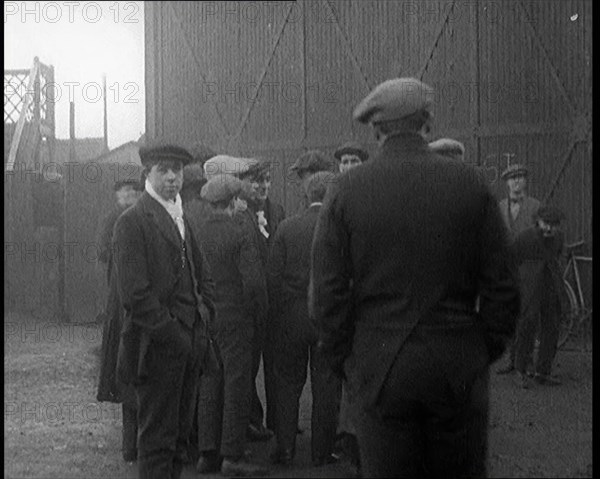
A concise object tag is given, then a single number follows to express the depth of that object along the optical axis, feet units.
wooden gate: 37.76
